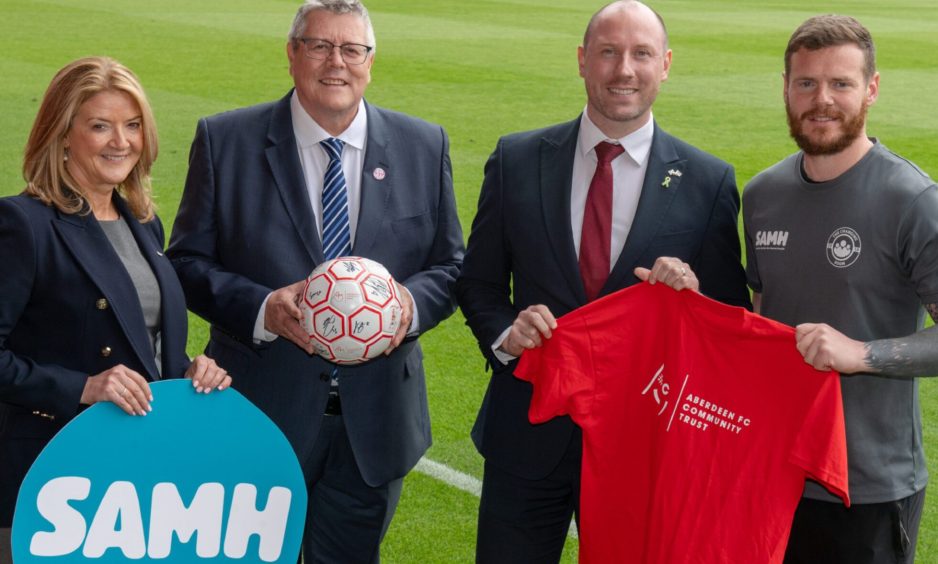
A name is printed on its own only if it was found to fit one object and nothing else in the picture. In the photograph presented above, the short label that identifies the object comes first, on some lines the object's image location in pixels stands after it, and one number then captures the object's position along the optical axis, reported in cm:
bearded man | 357
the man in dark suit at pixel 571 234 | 394
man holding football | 420
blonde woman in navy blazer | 361
